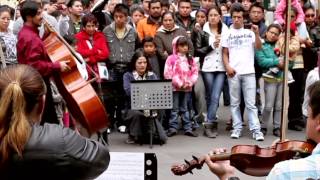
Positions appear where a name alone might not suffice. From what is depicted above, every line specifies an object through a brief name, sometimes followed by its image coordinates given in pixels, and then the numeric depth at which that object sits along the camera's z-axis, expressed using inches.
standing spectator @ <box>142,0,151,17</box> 410.7
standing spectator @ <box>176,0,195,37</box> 348.1
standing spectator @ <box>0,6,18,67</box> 277.9
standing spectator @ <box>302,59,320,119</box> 274.3
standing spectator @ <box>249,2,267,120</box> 346.1
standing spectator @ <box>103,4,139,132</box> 318.3
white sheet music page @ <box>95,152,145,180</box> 113.7
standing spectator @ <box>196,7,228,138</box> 320.2
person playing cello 235.8
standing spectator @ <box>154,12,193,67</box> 322.3
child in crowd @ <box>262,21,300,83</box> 318.3
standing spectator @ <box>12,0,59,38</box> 311.6
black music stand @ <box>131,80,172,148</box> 298.8
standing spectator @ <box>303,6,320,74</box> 340.5
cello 221.3
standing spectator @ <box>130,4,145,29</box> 373.3
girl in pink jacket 312.5
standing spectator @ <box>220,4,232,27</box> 390.6
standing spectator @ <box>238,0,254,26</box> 341.4
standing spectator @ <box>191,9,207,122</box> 327.9
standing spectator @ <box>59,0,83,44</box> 327.9
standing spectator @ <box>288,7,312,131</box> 336.2
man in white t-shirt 311.7
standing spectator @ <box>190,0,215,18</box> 391.3
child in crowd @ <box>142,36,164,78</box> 317.7
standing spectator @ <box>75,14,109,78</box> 305.3
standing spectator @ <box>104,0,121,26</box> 351.3
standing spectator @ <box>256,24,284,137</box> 318.3
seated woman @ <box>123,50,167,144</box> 303.9
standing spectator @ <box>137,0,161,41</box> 347.6
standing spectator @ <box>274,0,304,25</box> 350.6
